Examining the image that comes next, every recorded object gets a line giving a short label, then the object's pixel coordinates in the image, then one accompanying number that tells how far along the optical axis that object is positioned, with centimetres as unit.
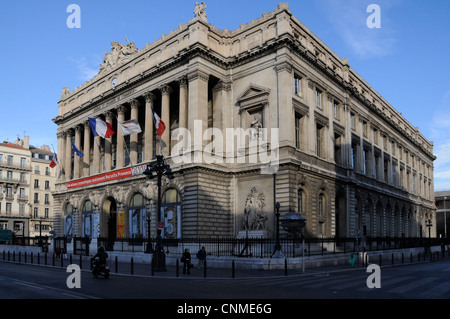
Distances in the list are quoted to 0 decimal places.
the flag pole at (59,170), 6074
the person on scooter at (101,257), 2067
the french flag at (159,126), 3987
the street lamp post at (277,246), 2702
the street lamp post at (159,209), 2464
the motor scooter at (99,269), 2052
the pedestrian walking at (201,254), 2639
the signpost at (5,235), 5728
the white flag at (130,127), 4209
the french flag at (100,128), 4575
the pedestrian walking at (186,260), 2384
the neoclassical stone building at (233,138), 3816
